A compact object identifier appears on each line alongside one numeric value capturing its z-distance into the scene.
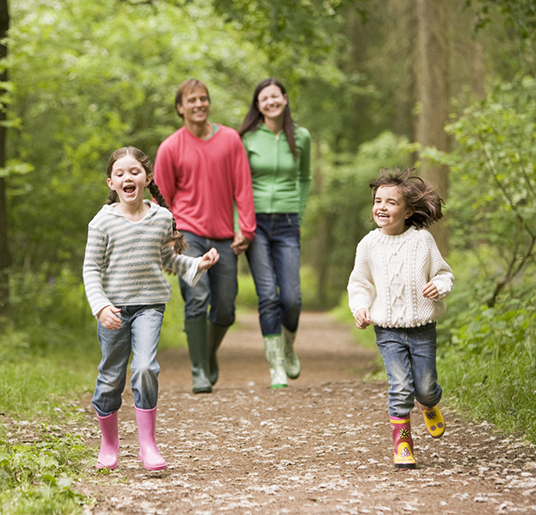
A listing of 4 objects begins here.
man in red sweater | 11.60
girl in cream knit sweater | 7.41
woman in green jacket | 12.07
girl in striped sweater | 7.24
